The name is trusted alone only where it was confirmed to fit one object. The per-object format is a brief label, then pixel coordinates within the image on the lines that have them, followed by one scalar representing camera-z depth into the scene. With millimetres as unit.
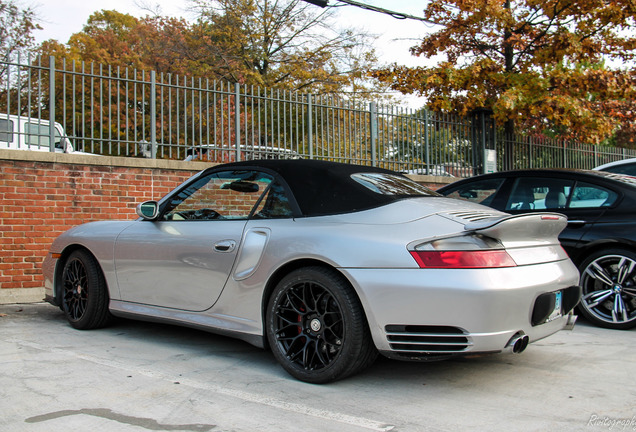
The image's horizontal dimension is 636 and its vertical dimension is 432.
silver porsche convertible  3225
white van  7477
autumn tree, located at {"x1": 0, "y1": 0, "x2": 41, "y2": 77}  24156
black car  5182
